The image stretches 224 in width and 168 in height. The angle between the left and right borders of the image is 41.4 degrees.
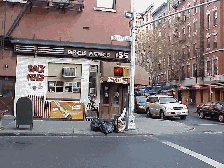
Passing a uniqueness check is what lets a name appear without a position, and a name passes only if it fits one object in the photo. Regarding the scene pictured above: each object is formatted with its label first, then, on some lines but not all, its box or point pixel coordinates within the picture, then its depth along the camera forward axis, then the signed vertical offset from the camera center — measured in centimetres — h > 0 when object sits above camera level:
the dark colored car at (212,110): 2124 -124
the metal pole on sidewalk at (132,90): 1436 +20
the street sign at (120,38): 1429 +274
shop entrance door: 1834 -37
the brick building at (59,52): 1728 +250
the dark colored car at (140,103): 2960 -95
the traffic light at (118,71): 1484 +116
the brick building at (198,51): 3906 +646
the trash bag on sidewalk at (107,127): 1290 -144
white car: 2197 -102
